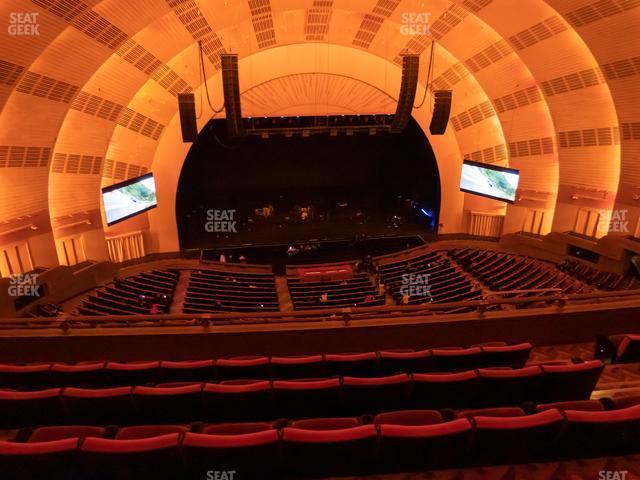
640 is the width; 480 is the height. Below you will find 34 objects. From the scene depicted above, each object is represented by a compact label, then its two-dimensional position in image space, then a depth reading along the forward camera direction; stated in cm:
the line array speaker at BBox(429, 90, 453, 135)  1212
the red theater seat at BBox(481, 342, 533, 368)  487
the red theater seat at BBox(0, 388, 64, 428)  394
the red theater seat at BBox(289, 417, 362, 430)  362
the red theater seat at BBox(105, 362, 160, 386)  462
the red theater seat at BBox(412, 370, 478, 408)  412
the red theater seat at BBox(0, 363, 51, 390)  459
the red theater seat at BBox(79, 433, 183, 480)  307
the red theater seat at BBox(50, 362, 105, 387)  459
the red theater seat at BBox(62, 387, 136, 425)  396
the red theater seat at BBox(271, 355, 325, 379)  473
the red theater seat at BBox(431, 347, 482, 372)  482
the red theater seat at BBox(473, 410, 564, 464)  328
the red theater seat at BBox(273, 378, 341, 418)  402
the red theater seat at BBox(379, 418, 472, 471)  321
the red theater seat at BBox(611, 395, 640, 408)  375
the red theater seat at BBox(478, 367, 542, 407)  415
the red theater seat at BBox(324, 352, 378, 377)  473
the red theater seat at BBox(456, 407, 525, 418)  371
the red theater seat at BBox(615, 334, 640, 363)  491
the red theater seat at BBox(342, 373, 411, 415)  407
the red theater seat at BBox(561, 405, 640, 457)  331
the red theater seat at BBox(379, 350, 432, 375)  477
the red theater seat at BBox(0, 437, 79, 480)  302
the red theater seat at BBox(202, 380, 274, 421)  397
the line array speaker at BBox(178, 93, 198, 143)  1168
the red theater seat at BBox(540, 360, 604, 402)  416
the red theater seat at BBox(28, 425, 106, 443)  354
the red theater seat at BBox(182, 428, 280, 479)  310
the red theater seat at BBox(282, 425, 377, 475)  316
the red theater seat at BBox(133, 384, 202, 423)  396
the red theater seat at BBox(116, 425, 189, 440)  353
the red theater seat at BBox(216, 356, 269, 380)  471
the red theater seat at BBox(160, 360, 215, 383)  468
